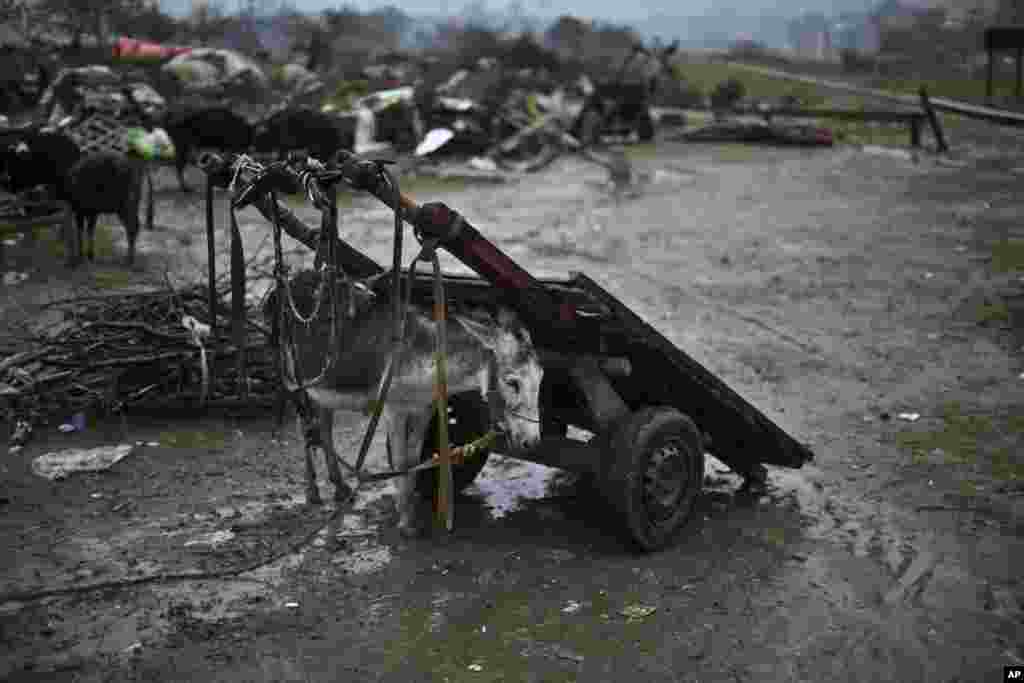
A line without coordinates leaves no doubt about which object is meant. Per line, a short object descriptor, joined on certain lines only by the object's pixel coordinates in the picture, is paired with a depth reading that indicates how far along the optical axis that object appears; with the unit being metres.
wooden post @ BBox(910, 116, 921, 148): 21.84
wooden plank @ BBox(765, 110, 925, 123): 22.09
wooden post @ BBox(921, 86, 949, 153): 21.09
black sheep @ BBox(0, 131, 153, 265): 11.04
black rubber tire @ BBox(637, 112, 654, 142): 25.62
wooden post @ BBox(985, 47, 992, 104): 26.85
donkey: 4.56
